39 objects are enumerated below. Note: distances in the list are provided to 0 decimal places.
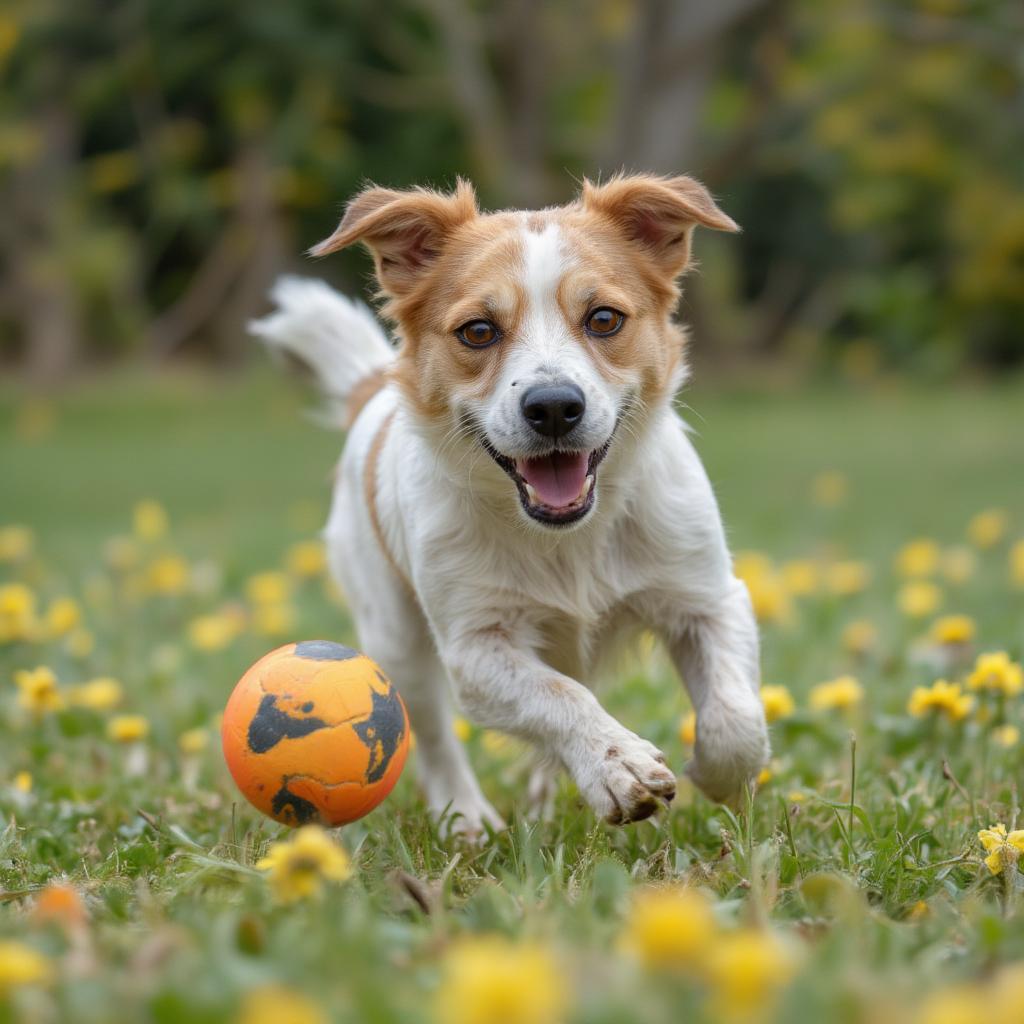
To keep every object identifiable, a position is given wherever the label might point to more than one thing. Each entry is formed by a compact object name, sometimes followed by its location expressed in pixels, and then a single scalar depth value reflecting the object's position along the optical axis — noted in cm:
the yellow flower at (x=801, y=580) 578
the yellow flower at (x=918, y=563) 583
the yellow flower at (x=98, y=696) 438
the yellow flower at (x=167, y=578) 627
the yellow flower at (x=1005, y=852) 270
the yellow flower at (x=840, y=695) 396
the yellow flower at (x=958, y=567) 610
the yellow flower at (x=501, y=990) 146
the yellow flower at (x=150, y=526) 735
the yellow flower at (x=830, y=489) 960
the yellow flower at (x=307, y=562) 677
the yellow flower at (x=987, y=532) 628
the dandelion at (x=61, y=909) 222
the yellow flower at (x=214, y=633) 530
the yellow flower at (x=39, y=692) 399
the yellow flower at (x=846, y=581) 582
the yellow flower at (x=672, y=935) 164
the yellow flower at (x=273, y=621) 557
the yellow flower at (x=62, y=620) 513
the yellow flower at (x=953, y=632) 432
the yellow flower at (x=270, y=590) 587
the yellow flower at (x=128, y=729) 409
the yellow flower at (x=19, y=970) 173
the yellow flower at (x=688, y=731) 397
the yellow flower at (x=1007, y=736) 379
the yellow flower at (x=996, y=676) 364
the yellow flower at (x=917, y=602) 504
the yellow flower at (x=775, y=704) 388
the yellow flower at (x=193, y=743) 429
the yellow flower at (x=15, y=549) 659
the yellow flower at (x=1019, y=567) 534
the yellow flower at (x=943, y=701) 367
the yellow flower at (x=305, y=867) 228
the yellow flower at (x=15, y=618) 497
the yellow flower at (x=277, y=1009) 151
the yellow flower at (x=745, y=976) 154
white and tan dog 349
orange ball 299
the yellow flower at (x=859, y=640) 510
